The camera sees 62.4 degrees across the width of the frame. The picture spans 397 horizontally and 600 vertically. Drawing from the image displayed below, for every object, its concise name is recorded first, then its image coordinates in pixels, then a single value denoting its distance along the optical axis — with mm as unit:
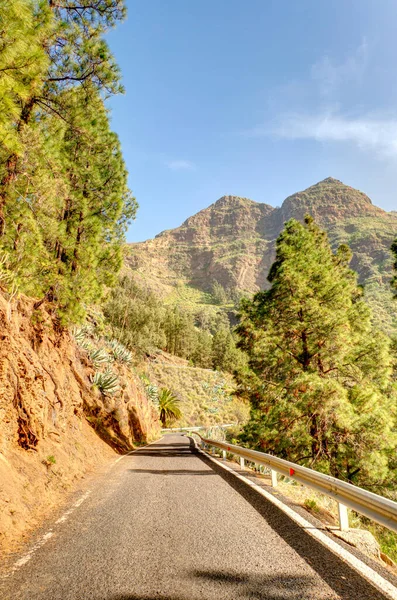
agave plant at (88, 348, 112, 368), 15156
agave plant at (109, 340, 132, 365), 19625
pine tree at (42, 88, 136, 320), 9758
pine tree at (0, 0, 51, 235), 4773
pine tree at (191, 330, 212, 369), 78188
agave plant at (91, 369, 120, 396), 14703
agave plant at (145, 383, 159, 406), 30036
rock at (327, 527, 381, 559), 3445
